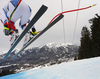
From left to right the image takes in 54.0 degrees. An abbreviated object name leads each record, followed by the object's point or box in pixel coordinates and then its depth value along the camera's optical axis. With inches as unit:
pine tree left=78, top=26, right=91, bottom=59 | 870.9
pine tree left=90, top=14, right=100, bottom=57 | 661.4
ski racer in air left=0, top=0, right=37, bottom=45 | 136.4
